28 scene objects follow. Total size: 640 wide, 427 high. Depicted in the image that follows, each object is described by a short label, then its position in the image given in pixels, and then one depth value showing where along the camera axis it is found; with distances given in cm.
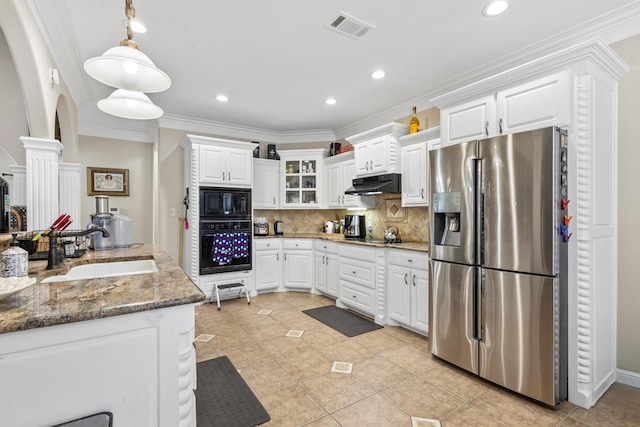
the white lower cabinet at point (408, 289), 306
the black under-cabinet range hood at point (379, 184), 365
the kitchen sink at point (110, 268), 188
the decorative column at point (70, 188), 296
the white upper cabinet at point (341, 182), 444
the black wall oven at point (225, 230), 425
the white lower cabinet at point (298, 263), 478
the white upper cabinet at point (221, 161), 423
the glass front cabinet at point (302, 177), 509
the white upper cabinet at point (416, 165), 339
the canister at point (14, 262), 130
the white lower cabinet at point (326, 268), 432
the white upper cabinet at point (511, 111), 210
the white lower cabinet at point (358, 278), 363
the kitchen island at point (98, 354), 93
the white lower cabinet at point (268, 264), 471
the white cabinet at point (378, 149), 369
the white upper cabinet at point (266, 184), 502
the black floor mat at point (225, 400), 190
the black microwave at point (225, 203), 426
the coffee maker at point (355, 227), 440
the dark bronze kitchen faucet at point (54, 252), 175
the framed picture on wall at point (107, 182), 512
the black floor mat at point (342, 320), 334
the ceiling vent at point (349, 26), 231
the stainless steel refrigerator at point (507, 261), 197
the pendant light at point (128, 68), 151
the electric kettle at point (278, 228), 512
